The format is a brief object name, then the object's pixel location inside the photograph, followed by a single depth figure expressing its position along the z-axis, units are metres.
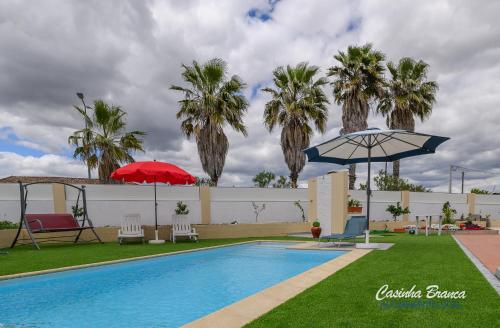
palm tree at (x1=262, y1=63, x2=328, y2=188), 20.59
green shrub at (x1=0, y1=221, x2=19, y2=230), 11.45
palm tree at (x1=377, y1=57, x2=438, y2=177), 23.47
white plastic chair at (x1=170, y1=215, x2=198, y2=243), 13.29
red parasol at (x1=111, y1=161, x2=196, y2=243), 11.72
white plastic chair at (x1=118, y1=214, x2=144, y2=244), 12.36
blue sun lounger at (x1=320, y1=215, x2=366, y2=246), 10.22
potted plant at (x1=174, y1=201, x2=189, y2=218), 15.50
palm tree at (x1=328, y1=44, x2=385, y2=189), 21.72
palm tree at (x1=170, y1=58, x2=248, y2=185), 18.06
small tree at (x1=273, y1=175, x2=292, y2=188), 34.61
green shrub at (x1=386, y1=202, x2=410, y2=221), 19.58
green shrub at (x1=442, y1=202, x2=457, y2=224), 18.31
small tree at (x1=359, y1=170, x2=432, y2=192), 31.95
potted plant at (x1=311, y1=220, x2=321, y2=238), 12.97
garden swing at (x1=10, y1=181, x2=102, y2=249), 10.66
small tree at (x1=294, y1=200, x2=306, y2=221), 18.73
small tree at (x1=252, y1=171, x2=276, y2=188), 42.18
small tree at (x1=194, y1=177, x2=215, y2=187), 22.09
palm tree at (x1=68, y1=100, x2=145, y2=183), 16.62
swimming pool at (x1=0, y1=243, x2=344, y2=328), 4.59
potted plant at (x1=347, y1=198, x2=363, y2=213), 18.03
